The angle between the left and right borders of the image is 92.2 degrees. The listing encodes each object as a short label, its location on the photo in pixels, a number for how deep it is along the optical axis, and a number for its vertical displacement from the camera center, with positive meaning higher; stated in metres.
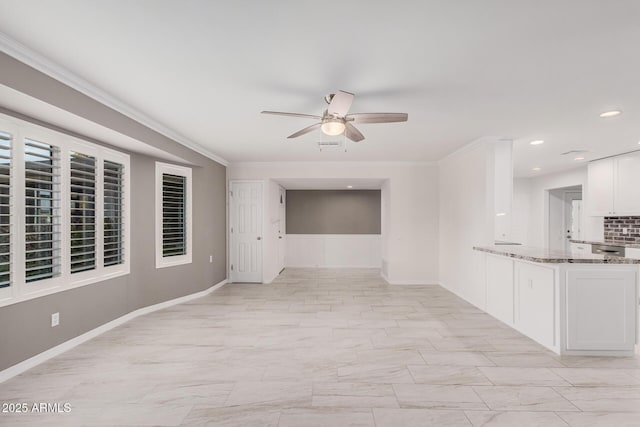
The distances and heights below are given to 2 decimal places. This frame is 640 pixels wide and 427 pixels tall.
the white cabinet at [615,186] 5.05 +0.50
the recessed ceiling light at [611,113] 3.21 +1.07
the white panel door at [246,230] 6.25 -0.30
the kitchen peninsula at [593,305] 2.92 -0.87
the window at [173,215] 4.54 +0.01
